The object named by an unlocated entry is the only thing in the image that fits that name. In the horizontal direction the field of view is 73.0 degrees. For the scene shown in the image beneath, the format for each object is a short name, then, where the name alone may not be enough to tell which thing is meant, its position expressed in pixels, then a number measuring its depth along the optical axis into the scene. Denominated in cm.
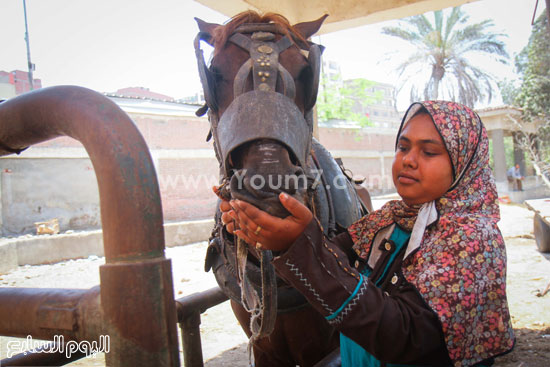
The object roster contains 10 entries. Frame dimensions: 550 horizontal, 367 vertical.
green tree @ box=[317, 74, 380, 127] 2286
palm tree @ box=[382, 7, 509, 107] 2242
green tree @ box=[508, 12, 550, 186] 1459
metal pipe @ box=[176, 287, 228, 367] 249
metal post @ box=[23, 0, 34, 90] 1519
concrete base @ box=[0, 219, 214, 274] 802
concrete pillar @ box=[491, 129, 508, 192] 1816
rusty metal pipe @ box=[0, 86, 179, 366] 65
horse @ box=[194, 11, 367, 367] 125
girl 102
